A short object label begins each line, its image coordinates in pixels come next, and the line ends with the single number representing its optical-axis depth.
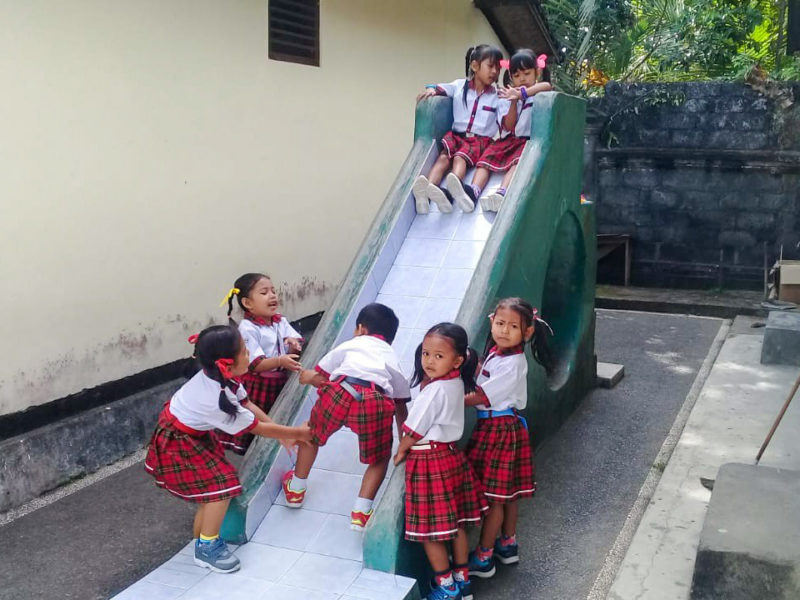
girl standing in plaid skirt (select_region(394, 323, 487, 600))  3.74
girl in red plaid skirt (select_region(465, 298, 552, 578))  4.07
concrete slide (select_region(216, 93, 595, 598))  3.98
